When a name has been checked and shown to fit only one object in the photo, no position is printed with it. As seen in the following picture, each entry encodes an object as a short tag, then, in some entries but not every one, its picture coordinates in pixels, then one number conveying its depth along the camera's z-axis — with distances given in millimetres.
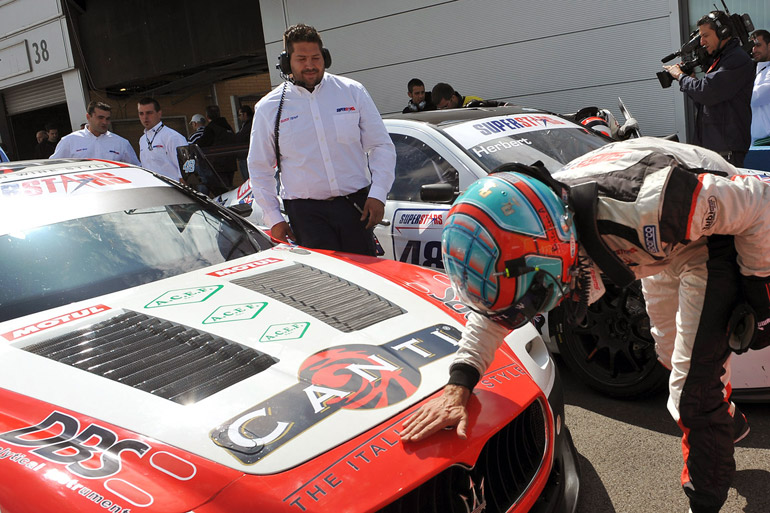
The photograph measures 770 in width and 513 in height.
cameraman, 5129
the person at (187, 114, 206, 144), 11490
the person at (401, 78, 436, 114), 7703
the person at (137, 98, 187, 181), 6812
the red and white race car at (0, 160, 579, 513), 1621
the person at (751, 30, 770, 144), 6039
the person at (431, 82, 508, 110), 6688
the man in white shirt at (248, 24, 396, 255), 3891
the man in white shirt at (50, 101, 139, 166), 6957
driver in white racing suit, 1779
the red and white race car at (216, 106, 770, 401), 3117
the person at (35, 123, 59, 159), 14516
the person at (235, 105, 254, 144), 10569
